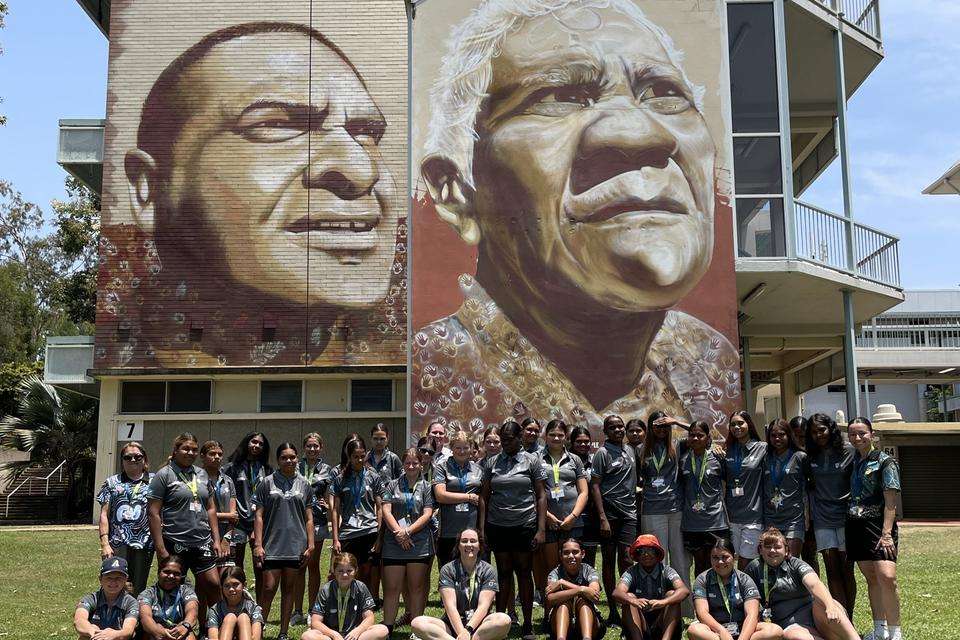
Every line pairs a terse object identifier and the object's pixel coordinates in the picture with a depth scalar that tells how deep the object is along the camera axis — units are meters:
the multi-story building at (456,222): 16.47
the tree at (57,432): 24.27
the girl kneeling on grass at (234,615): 7.78
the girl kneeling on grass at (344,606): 7.98
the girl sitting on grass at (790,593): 7.50
